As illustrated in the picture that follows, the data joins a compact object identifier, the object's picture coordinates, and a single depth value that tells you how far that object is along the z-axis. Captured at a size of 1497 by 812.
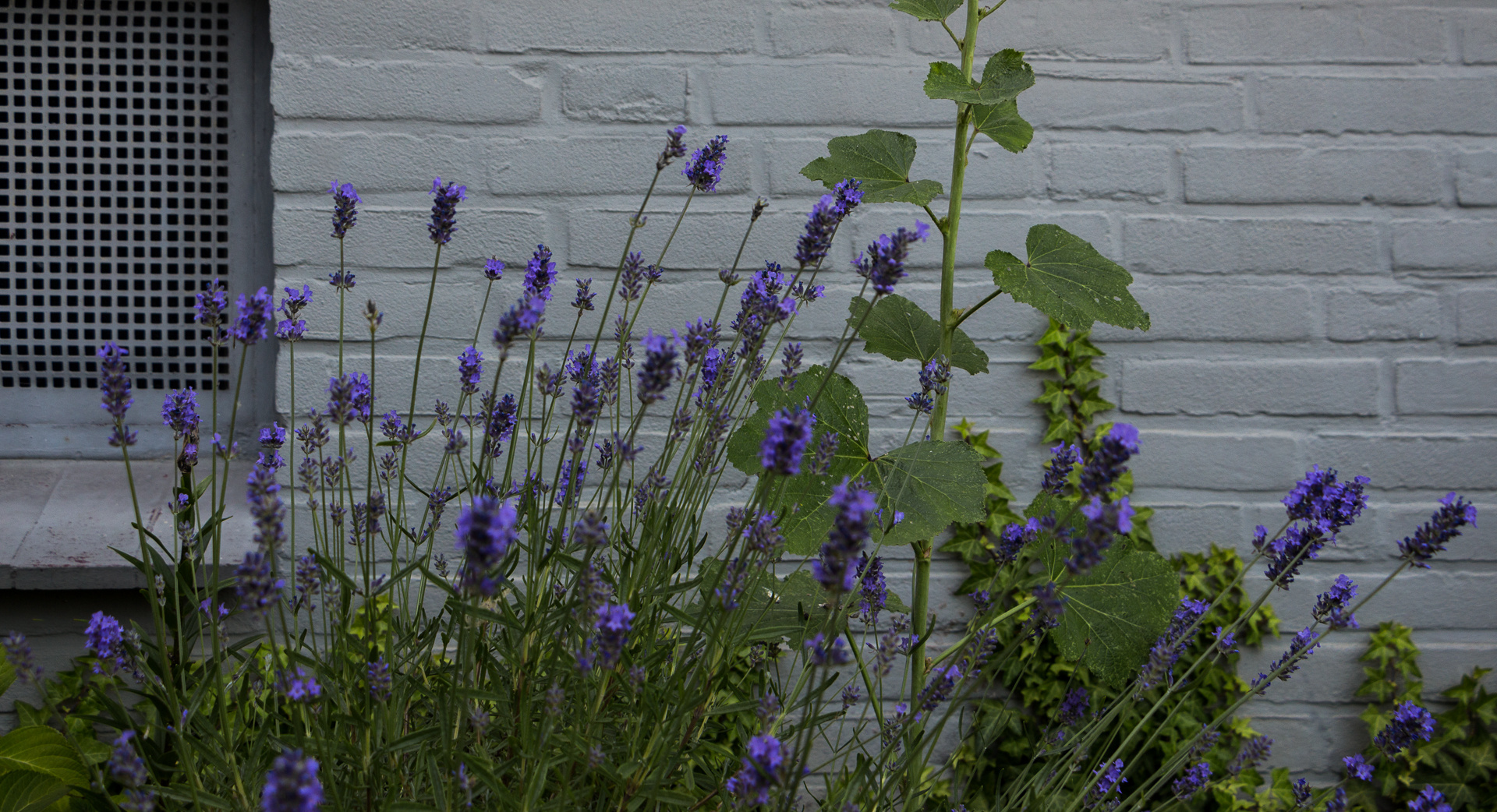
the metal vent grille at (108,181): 1.48
